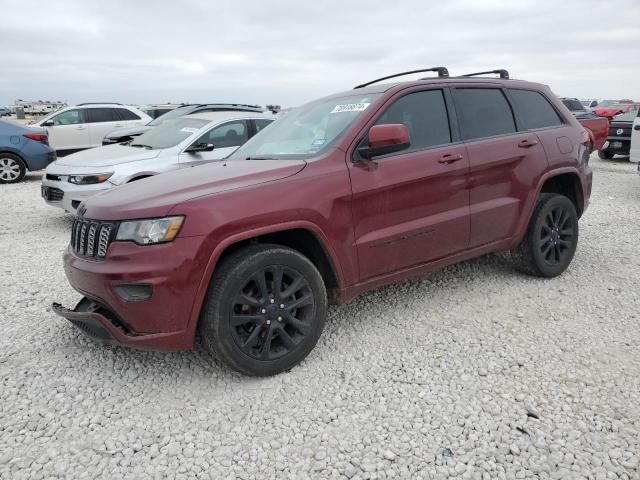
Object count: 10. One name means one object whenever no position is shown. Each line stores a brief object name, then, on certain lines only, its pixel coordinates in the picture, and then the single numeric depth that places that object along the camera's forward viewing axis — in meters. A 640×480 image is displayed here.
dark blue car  10.71
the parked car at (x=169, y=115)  11.91
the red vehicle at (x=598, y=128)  11.05
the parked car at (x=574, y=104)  20.27
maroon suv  2.74
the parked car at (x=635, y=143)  9.82
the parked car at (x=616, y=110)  18.82
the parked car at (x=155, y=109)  19.03
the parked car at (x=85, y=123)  13.58
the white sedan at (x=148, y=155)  6.52
